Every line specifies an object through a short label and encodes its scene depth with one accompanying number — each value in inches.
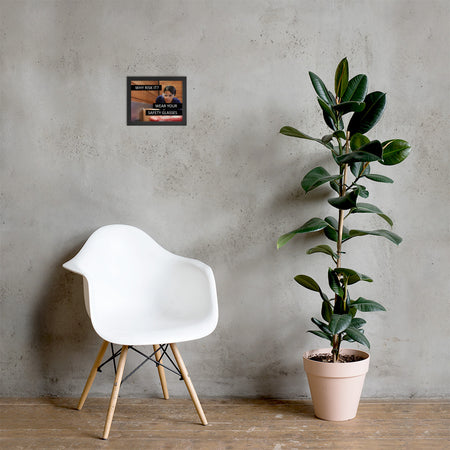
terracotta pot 93.9
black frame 107.7
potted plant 91.7
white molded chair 90.7
